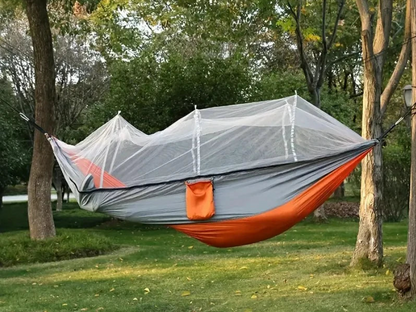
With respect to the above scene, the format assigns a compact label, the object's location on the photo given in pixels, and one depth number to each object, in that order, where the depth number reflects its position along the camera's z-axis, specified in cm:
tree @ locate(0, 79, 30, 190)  1614
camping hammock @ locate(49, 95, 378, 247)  461
